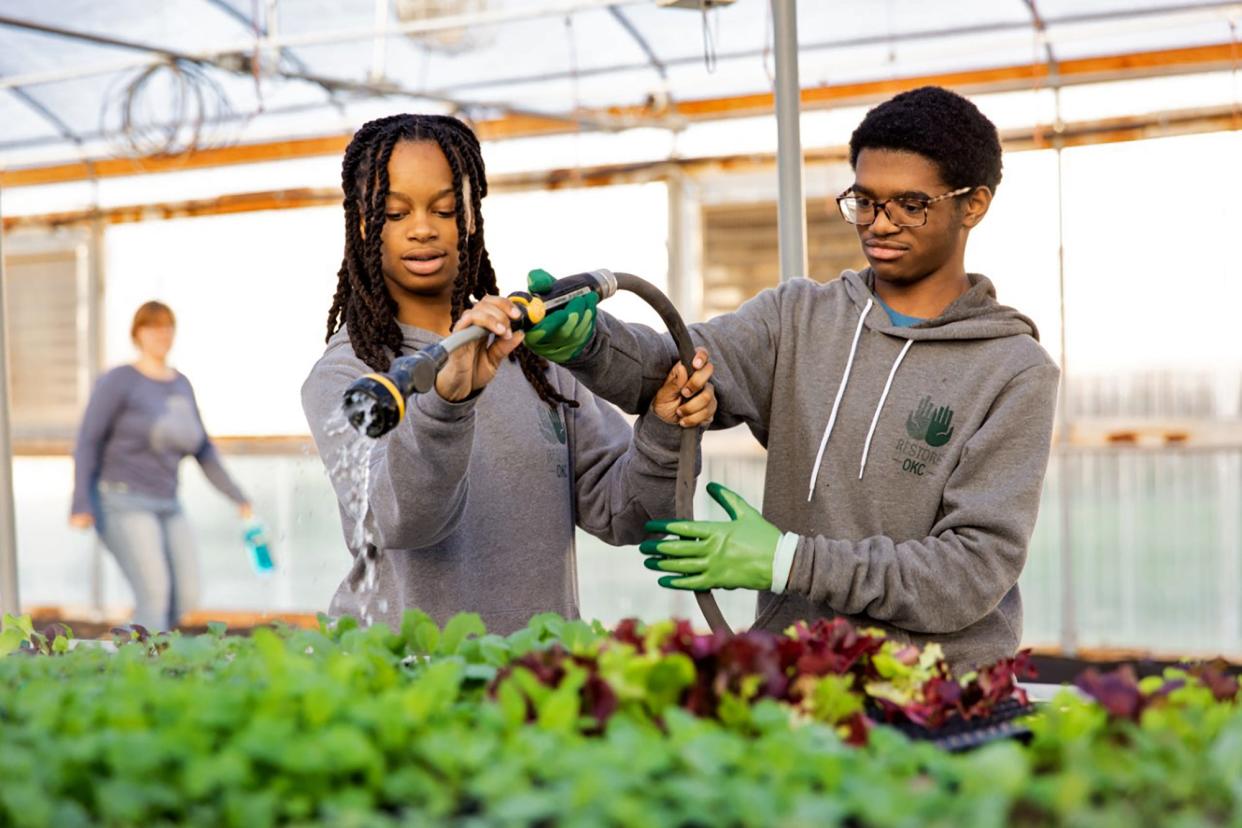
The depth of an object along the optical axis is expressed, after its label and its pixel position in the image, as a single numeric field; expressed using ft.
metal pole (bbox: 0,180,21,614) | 11.82
